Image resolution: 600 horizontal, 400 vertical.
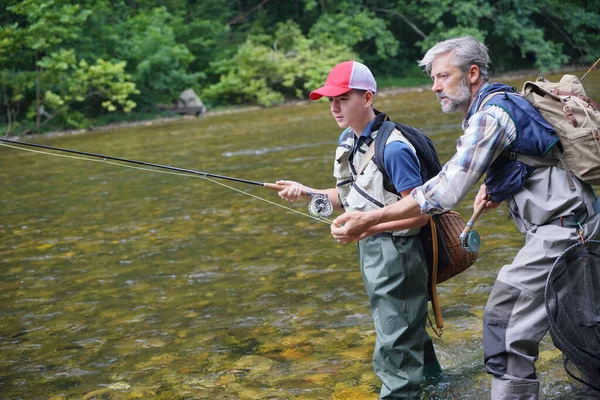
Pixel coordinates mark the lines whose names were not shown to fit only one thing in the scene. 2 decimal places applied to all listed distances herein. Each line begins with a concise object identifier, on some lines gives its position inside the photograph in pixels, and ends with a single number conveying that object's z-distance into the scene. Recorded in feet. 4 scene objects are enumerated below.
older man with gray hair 9.37
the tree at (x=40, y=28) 78.89
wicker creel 11.76
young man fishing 11.01
